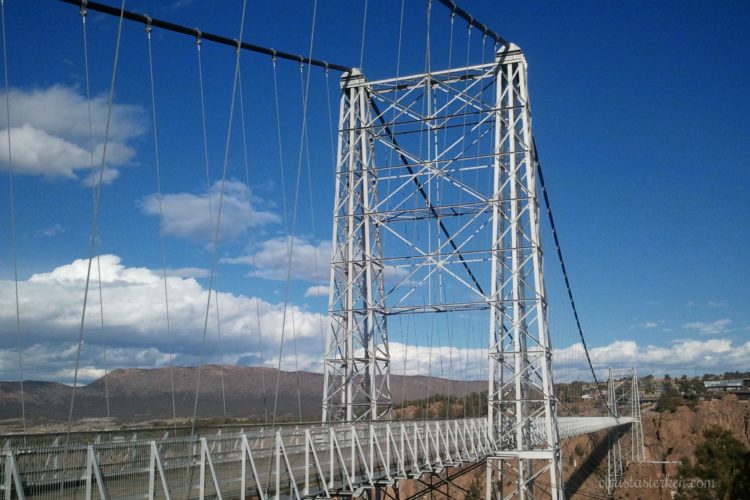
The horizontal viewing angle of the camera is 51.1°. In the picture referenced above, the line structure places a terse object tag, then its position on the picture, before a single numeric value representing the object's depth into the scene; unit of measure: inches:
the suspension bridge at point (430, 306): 561.3
